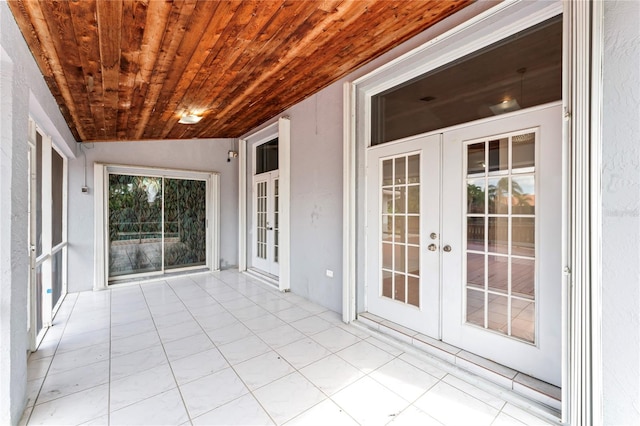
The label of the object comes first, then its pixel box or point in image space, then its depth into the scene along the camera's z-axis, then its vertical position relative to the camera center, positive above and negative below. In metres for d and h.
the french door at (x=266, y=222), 5.16 -0.18
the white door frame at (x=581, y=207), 1.58 +0.03
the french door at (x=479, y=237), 1.99 -0.22
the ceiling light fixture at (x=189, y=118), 3.96 +1.39
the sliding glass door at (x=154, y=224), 5.02 -0.20
